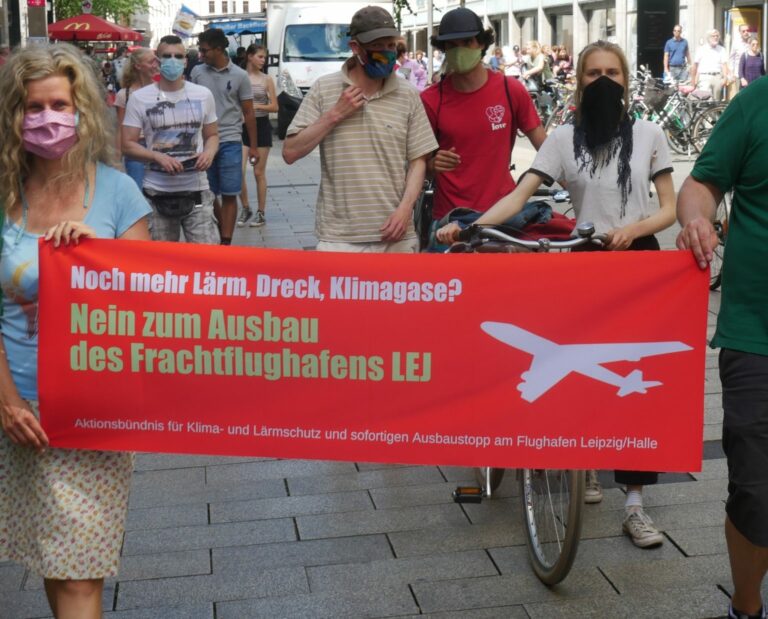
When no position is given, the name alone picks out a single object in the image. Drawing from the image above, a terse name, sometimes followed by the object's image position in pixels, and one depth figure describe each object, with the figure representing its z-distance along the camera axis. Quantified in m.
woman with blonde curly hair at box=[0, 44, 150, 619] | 3.37
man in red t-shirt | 5.99
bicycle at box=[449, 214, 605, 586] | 4.34
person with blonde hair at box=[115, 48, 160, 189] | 10.54
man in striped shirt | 5.85
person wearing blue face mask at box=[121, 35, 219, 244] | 8.59
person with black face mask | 4.91
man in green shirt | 3.60
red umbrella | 46.91
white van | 30.61
